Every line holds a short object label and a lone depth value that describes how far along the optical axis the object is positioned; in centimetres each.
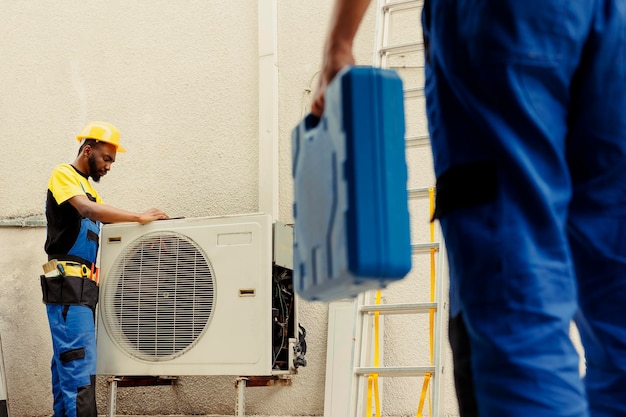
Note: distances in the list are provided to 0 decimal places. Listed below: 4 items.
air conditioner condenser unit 326
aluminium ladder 281
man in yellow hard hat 339
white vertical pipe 387
